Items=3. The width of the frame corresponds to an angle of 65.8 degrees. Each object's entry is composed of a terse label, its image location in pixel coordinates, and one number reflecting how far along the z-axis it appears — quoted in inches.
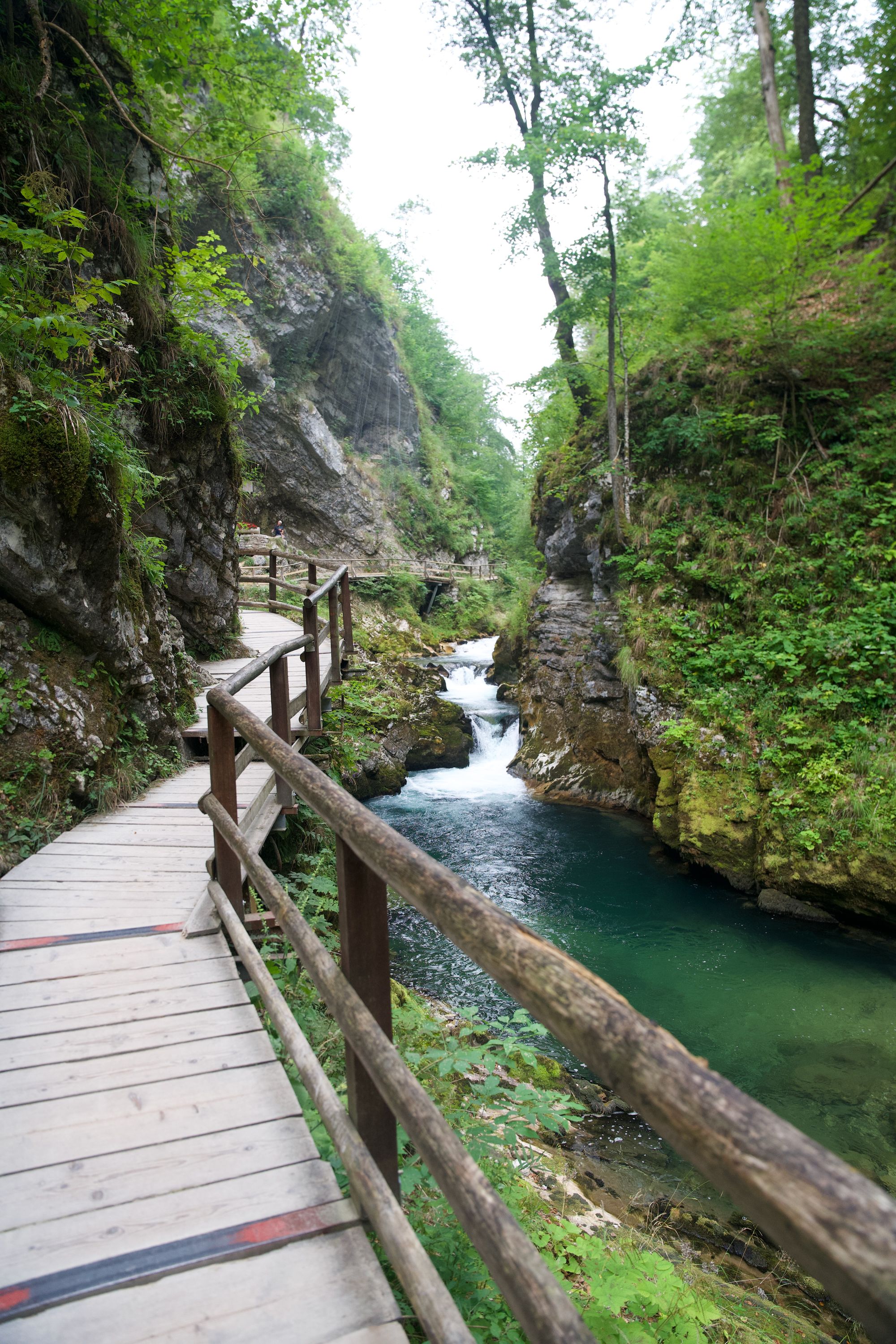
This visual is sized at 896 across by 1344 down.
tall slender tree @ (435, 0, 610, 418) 514.3
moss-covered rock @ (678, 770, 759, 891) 304.8
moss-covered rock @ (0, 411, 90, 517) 166.2
